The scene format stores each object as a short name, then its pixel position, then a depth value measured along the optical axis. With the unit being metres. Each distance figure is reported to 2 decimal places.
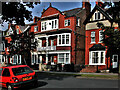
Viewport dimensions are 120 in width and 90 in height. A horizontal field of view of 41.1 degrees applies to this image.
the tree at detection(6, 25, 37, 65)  27.69
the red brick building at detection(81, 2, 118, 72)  25.28
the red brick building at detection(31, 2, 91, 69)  29.00
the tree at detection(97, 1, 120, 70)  14.21
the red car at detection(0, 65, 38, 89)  10.09
